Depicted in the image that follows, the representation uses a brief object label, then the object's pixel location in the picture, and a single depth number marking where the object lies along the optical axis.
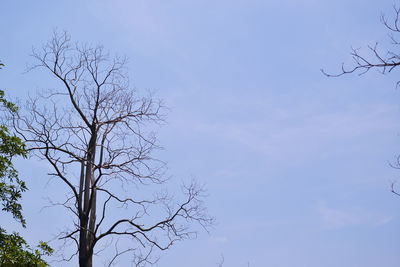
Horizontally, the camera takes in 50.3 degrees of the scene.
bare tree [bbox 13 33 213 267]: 10.87
